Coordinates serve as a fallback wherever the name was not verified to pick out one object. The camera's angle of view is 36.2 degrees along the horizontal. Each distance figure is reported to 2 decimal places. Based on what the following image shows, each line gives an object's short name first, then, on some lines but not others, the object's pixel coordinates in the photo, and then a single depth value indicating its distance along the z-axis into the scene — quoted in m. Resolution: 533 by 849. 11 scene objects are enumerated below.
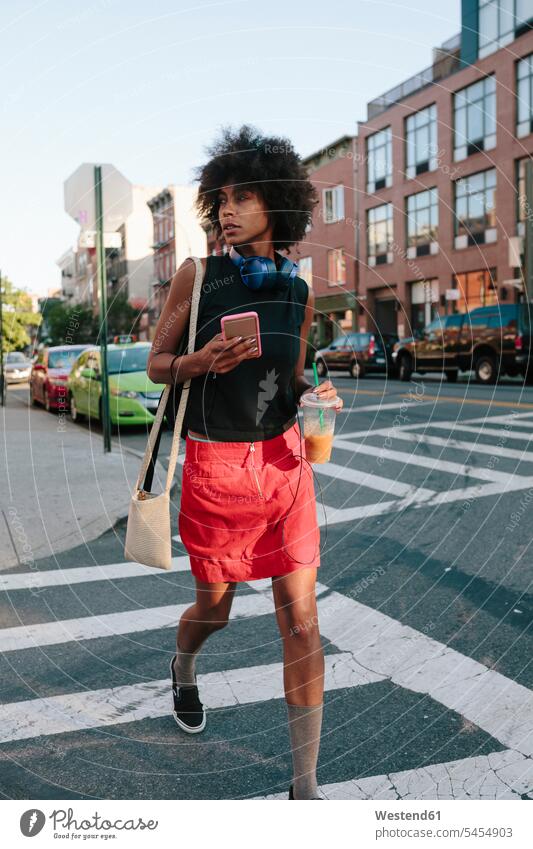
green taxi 13.04
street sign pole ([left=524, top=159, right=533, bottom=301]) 19.36
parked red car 16.93
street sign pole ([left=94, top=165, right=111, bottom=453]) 8.60
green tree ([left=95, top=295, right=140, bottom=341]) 35.69
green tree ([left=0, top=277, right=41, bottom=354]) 32.22
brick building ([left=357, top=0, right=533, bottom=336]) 30.34
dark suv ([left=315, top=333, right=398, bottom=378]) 24.05
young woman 2.60
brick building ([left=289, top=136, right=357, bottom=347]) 36.59
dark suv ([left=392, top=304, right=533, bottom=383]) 20.23
